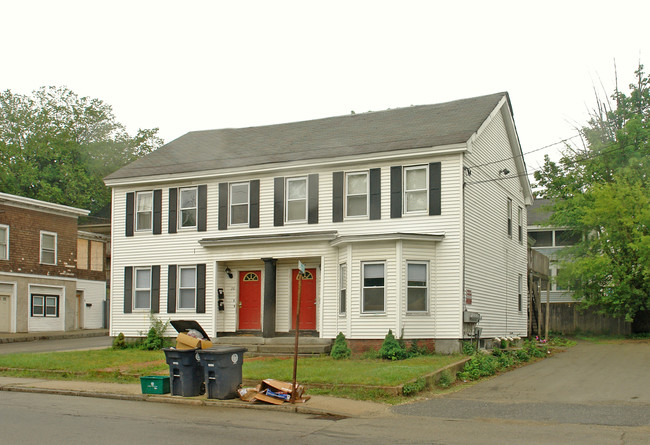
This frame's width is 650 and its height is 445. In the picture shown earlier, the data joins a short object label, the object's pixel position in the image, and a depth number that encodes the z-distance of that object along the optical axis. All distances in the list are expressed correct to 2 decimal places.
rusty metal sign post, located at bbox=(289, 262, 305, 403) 13.45
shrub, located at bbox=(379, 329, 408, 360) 19.66
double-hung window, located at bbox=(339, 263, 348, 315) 21.75
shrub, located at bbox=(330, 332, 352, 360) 20.53
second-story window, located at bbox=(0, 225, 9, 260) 33.97
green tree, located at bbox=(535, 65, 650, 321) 30.78
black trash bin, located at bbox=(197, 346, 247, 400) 13.91
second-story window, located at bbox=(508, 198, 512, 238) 26.18
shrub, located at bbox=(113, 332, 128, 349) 25.00
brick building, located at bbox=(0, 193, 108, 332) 34.50
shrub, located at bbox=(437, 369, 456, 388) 16.09
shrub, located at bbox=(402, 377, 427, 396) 14.51
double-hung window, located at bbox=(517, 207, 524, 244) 27.92
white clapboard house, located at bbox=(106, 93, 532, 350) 20.84
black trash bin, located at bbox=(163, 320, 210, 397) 14.37
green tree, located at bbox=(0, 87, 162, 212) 52.28
